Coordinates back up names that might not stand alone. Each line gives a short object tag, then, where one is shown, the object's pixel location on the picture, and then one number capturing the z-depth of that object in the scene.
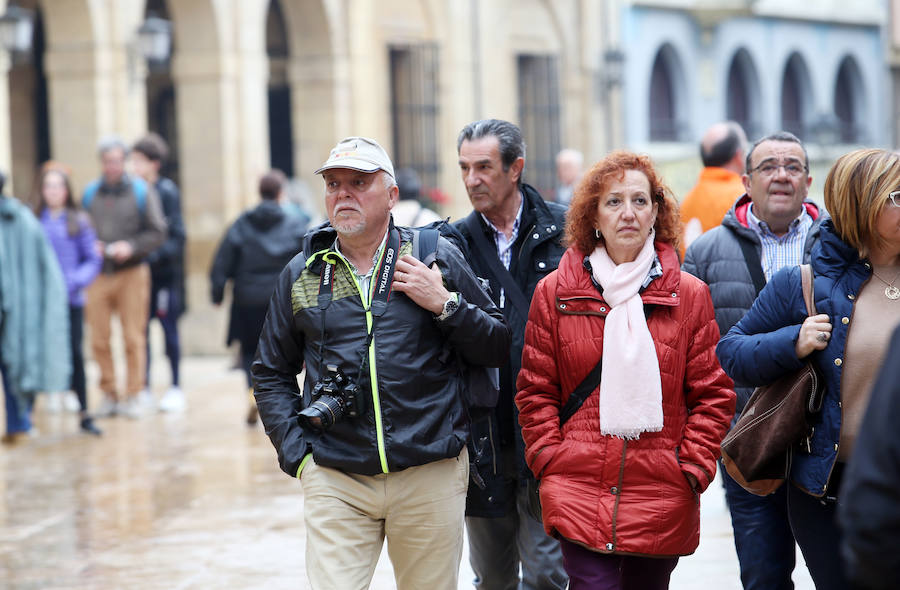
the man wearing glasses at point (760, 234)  10.51
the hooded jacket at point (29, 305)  19.89
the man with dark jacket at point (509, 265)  10.13
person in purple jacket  21.41
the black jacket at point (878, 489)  4.82
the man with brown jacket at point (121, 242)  22.42
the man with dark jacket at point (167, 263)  23.38
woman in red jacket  8.25
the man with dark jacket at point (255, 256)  20.75
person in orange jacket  14.30
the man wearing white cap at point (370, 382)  8.28
